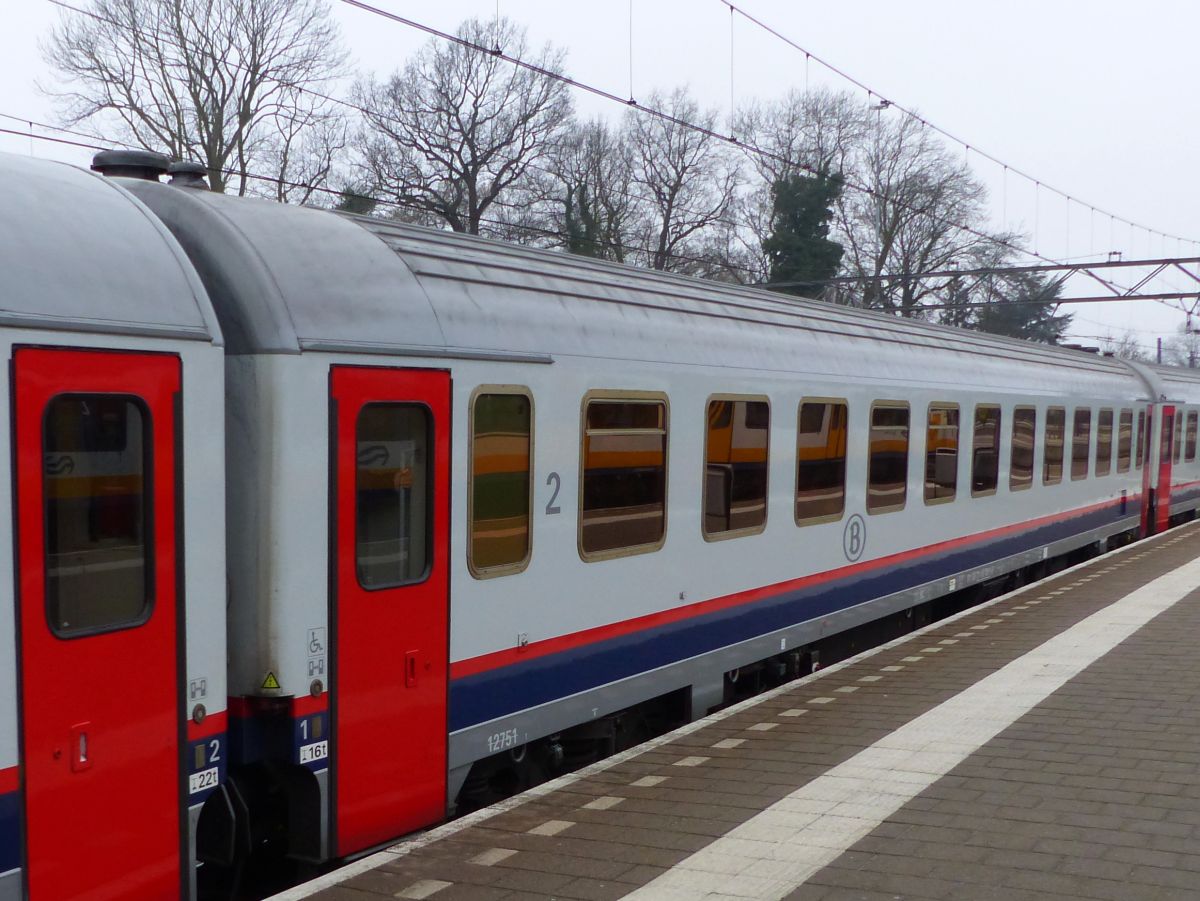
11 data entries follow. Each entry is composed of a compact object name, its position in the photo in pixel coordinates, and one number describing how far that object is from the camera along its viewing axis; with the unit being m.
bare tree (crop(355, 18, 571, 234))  33.75
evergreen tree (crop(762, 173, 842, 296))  40.25
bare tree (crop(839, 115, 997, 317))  47.00
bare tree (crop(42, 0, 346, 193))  27.09
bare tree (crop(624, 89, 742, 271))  41.47
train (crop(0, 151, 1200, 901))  4.03
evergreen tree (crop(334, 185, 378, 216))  29.34
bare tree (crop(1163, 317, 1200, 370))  85.65
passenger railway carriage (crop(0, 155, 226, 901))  3.85
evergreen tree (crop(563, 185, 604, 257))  36.06
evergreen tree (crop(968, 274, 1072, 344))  47.94
